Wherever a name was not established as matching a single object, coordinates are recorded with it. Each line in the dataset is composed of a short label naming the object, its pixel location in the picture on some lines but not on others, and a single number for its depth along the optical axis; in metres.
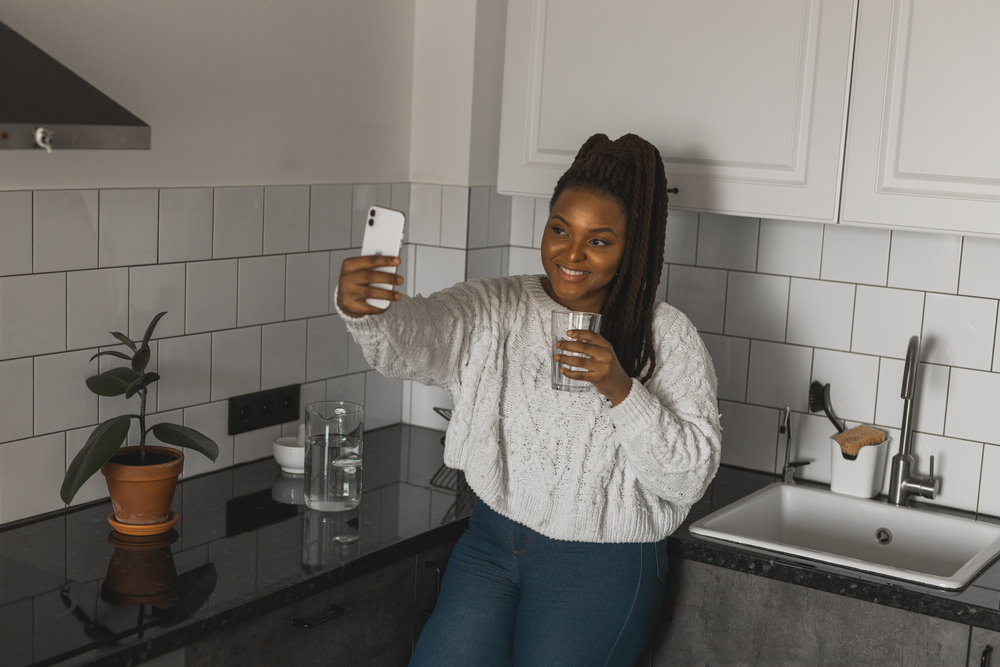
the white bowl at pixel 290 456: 2.18
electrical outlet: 2.21
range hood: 1.40
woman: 1.77
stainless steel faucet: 2.17
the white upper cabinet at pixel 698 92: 1.92
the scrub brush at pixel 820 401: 2.27
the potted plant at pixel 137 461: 1.75
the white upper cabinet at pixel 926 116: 1.77
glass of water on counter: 1.99
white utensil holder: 2.20
